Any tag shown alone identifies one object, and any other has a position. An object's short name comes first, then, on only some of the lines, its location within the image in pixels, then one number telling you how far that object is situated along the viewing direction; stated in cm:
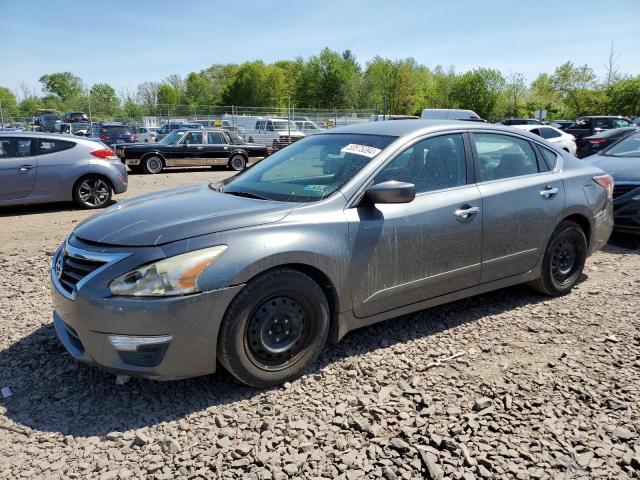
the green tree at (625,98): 4384
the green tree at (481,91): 6438
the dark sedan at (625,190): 664
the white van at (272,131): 2814
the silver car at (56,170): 883
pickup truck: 2566
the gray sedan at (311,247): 280
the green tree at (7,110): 2874
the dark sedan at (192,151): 1709
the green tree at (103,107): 3497
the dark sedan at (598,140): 1580
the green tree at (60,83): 8994
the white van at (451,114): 2829
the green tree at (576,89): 5025
